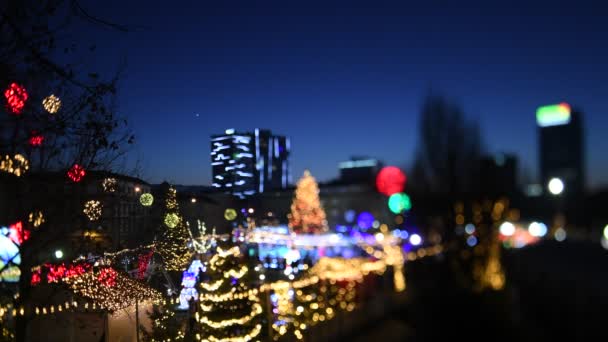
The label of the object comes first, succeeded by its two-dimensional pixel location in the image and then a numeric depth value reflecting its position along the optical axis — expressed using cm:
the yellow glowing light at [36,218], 550
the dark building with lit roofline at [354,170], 4476
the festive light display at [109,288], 649
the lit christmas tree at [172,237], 790
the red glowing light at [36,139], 492
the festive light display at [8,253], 656
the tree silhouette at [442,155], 1543
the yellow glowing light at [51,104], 506
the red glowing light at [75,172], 554
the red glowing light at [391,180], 1689
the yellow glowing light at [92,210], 593
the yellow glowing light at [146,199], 760
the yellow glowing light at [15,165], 488
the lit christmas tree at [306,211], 4175
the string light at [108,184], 607
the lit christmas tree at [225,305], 908
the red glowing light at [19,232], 553
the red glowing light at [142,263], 753
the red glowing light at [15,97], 468
